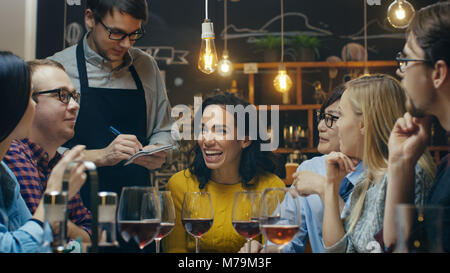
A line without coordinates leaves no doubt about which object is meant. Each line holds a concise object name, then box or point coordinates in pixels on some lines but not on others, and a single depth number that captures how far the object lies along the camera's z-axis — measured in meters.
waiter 2.11
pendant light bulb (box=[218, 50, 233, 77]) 4.17
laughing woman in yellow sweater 2.22
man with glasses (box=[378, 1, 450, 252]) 1.27
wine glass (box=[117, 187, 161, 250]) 1.19
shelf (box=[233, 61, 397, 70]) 4.89
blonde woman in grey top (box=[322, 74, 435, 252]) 1.44
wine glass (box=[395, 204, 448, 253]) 0.87
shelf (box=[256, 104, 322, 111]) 4.87
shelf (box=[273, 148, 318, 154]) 4.77
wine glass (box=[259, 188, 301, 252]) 1.20
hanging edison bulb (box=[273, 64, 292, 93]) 4.41
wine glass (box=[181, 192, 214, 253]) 1.42
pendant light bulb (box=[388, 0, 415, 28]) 2.53
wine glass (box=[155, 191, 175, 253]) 1.34
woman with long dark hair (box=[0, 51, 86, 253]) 1.08
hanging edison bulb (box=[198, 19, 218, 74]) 2.32
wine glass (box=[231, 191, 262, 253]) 1.33
